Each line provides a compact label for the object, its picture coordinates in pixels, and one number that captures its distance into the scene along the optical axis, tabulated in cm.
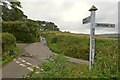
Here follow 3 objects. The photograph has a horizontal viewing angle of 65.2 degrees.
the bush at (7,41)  756
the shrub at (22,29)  1343
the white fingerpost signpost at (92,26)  240
